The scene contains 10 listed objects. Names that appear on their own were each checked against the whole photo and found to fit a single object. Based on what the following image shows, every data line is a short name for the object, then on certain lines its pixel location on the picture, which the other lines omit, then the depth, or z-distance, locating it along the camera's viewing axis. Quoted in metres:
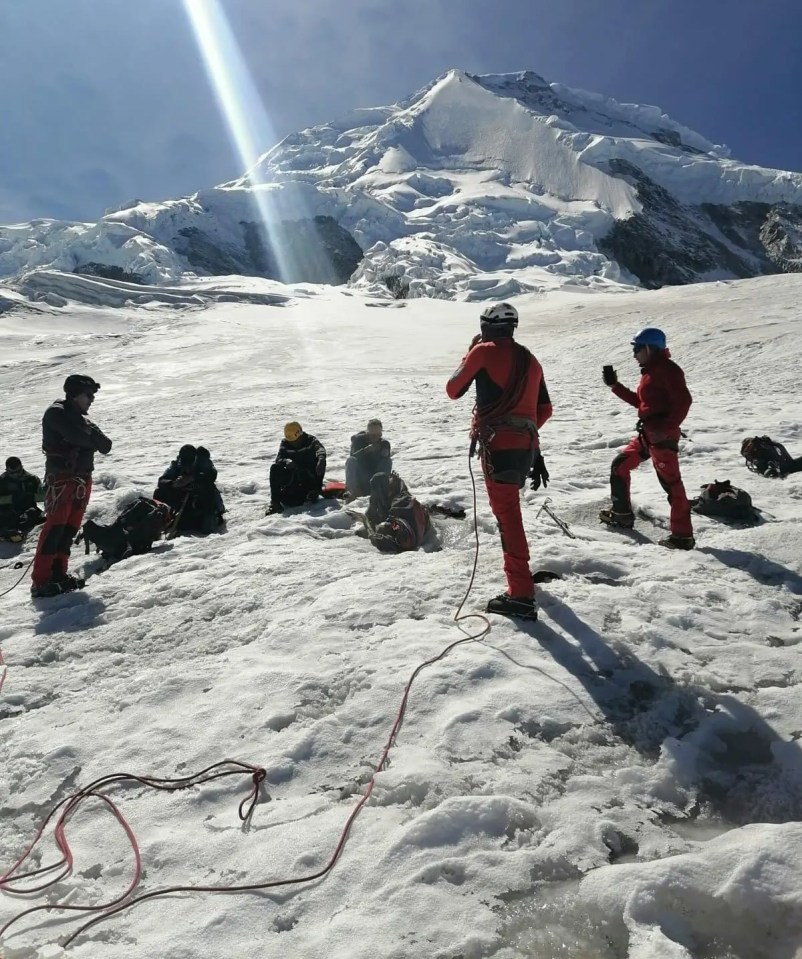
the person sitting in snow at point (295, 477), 7.66
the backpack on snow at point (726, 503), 6.10
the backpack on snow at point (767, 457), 7.41
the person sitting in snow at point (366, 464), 7.78
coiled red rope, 2.55
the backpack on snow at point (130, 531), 6.48
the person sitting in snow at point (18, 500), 7.50
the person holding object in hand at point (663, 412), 5.33
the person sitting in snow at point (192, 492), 7.18
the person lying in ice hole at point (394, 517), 6.13
